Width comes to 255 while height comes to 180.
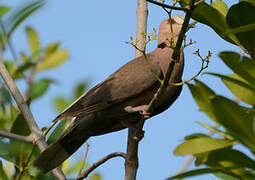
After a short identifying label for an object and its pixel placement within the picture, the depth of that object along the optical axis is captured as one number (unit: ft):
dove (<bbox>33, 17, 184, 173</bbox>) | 23.44
